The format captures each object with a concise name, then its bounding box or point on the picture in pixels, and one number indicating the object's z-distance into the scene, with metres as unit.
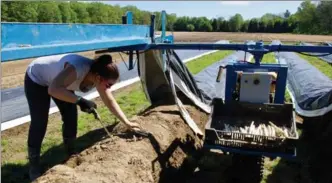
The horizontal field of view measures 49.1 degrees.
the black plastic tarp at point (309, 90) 6.13
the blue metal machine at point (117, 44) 2.36
